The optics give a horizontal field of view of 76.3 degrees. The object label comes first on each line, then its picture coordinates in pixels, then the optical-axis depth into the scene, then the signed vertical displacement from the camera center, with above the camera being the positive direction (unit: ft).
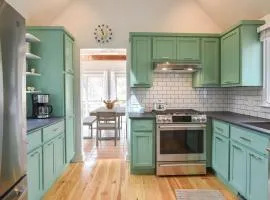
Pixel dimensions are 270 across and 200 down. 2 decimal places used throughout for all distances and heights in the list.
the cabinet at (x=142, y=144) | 8.64 -2.37
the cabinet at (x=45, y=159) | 5.53 -2.36
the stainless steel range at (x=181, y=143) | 8.55 -2.32
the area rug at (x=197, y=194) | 6.84 -4.01
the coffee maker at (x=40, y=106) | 7.93 -0.41
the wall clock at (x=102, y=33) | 10.07 +3.75
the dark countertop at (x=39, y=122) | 5.75 -0.99
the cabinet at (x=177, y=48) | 9.30 +2.65
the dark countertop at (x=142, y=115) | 8.56 -0.93
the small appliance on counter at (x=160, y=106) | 9.84 -0.52
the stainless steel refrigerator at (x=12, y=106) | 2.84 -0.15
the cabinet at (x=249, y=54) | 7.46 +1.87
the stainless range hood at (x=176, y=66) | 9.13 +1.65
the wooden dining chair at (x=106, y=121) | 13.25 -1.89
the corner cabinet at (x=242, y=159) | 5.37 -2.30
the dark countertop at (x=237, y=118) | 5.75 -0.93
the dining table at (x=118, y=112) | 14.07 -1.24
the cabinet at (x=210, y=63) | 9.43 +1.87
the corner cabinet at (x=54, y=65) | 8.30 +1.57
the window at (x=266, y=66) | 7.15 +1.31
